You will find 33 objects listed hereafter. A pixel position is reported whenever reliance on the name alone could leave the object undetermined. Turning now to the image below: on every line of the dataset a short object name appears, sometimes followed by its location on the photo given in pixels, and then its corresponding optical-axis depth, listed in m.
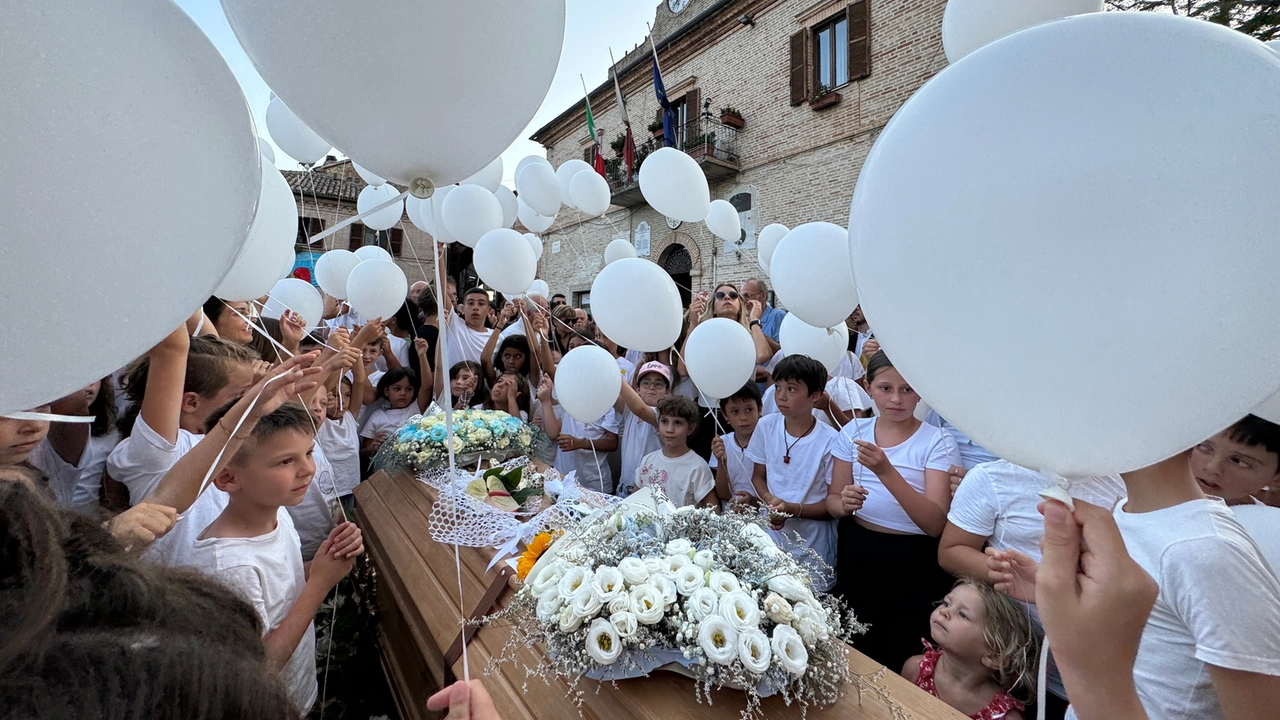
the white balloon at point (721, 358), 2.81
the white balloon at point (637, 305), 2.81
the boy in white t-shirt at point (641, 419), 3.43
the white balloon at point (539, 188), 4.83
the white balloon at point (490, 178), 4.85
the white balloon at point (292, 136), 4.02
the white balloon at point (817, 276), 2.72
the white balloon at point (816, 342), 3.52
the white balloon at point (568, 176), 5.12
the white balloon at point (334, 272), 4.68
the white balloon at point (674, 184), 4.01
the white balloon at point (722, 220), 5.05
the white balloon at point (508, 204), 5.64
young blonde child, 1.57
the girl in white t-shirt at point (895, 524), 2.24
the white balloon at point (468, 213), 3.94
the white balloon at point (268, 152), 3.40
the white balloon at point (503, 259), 3.73
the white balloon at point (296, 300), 3.86
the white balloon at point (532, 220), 5.53
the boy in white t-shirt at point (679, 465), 2.93
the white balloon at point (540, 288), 6.60
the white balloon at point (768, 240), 5.17
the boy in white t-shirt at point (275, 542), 1.54
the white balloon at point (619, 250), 5.32
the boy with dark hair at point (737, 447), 3.17
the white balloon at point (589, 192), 4.88
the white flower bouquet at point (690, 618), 1.18
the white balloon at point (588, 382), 2.86
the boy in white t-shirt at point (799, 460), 2.73
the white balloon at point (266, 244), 2.13
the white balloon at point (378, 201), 4.08
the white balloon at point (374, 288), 3.55
